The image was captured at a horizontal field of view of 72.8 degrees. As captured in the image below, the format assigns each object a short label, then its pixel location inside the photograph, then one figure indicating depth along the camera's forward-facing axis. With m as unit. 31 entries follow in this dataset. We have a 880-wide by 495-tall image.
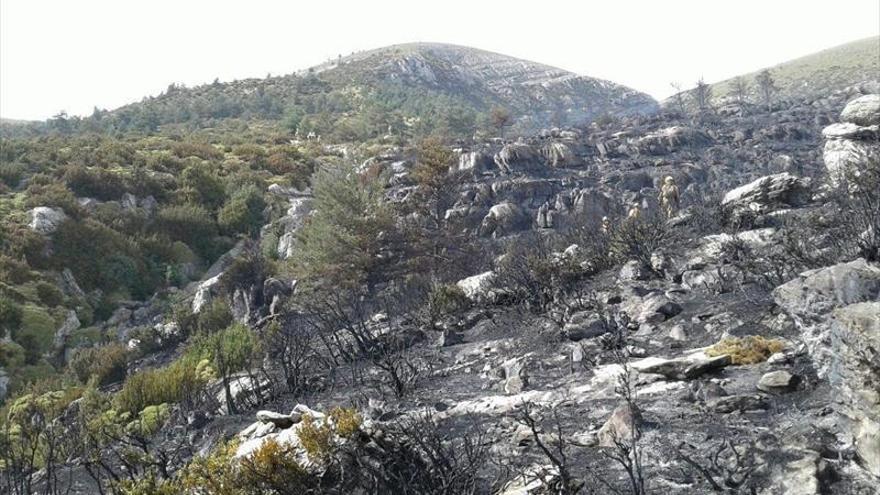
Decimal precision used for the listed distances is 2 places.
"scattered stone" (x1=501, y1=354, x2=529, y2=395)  7.21
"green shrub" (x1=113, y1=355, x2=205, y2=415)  10.57
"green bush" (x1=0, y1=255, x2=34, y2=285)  17.64
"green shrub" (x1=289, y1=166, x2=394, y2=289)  16.86
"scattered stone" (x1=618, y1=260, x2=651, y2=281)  11.42
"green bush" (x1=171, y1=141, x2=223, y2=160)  32.19
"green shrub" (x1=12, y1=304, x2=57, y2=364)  15.48
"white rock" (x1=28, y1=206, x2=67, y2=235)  20.14
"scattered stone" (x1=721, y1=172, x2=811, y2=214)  13.37
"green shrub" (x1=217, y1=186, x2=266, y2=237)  25.05
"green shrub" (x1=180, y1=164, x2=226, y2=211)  26.30
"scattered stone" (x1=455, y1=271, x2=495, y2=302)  12.92
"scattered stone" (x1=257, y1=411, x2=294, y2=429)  5.21
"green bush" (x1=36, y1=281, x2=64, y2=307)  17.62
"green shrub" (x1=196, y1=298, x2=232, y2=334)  15.95
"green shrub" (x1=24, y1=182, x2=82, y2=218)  21.75
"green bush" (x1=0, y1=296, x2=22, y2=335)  15.55
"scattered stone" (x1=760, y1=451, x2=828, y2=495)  3.69
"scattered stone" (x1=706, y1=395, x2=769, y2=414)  5.20
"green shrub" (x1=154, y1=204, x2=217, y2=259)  23.69
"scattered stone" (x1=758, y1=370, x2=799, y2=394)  5.39
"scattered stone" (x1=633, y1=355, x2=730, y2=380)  6.32
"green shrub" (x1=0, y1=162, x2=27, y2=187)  24.83
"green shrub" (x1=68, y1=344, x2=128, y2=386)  13.86
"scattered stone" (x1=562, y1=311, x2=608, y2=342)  8.67
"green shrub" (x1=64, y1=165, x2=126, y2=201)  24.06
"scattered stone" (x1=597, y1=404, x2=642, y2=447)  5.05
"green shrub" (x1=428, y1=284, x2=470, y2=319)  12.54
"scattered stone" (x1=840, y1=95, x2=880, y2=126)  14.57
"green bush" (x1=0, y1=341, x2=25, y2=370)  14.45
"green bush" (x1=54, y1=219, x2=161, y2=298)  19.80
